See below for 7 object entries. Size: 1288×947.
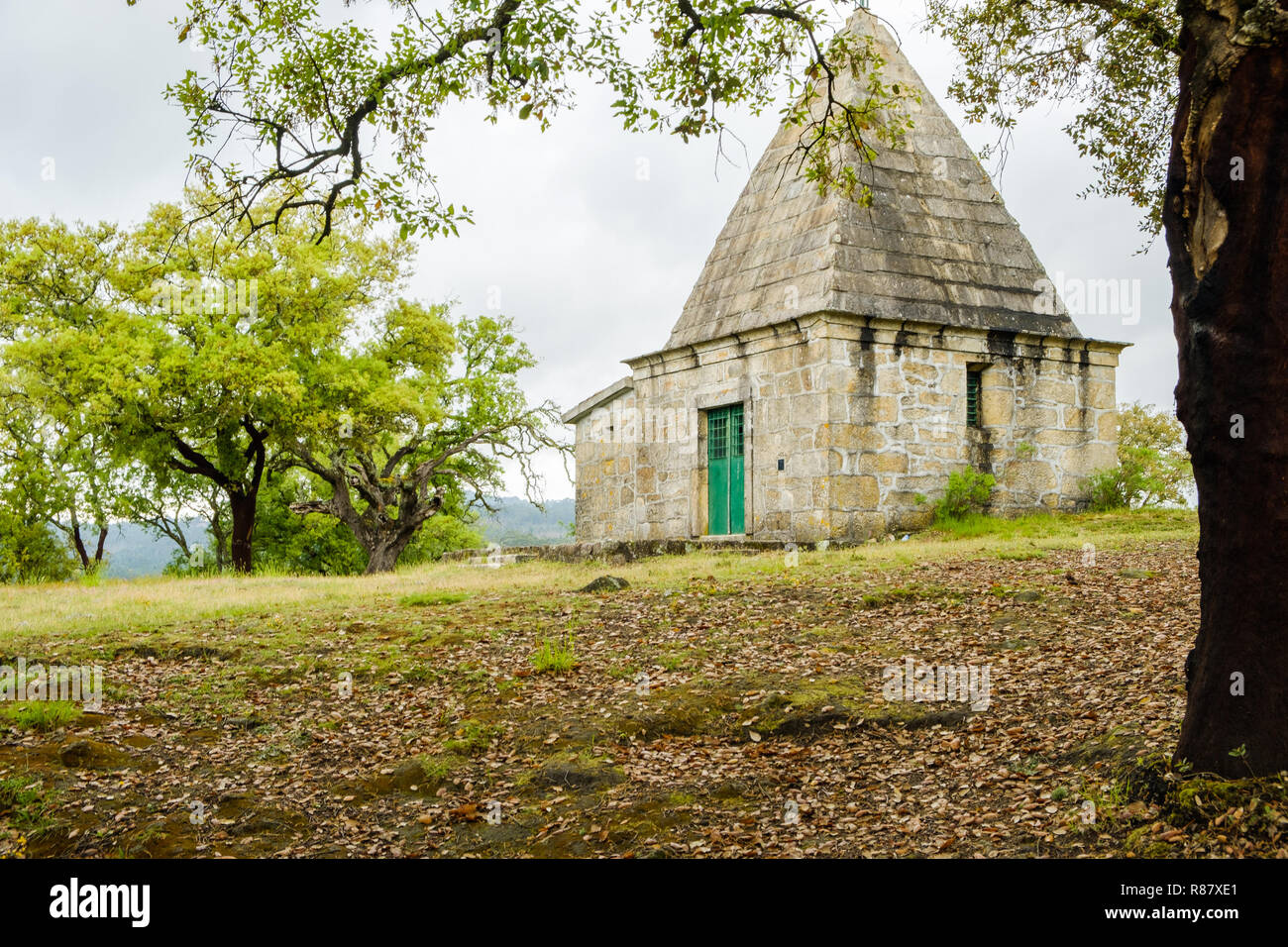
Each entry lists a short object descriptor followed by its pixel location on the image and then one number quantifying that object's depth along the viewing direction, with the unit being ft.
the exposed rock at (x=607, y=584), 43.85
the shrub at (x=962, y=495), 58.34
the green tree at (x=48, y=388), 77.20
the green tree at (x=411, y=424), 78.38
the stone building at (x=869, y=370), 57.36
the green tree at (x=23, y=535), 89.45
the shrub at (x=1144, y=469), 62.80
